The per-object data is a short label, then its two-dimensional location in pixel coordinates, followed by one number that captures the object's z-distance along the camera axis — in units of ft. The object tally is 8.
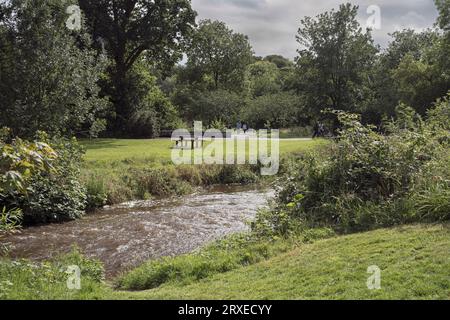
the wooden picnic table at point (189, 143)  85.66
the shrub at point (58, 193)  45.14
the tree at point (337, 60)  142.41
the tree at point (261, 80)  212.23
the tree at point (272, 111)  164.21
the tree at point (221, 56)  196.75
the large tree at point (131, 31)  116.78
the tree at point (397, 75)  123.75
